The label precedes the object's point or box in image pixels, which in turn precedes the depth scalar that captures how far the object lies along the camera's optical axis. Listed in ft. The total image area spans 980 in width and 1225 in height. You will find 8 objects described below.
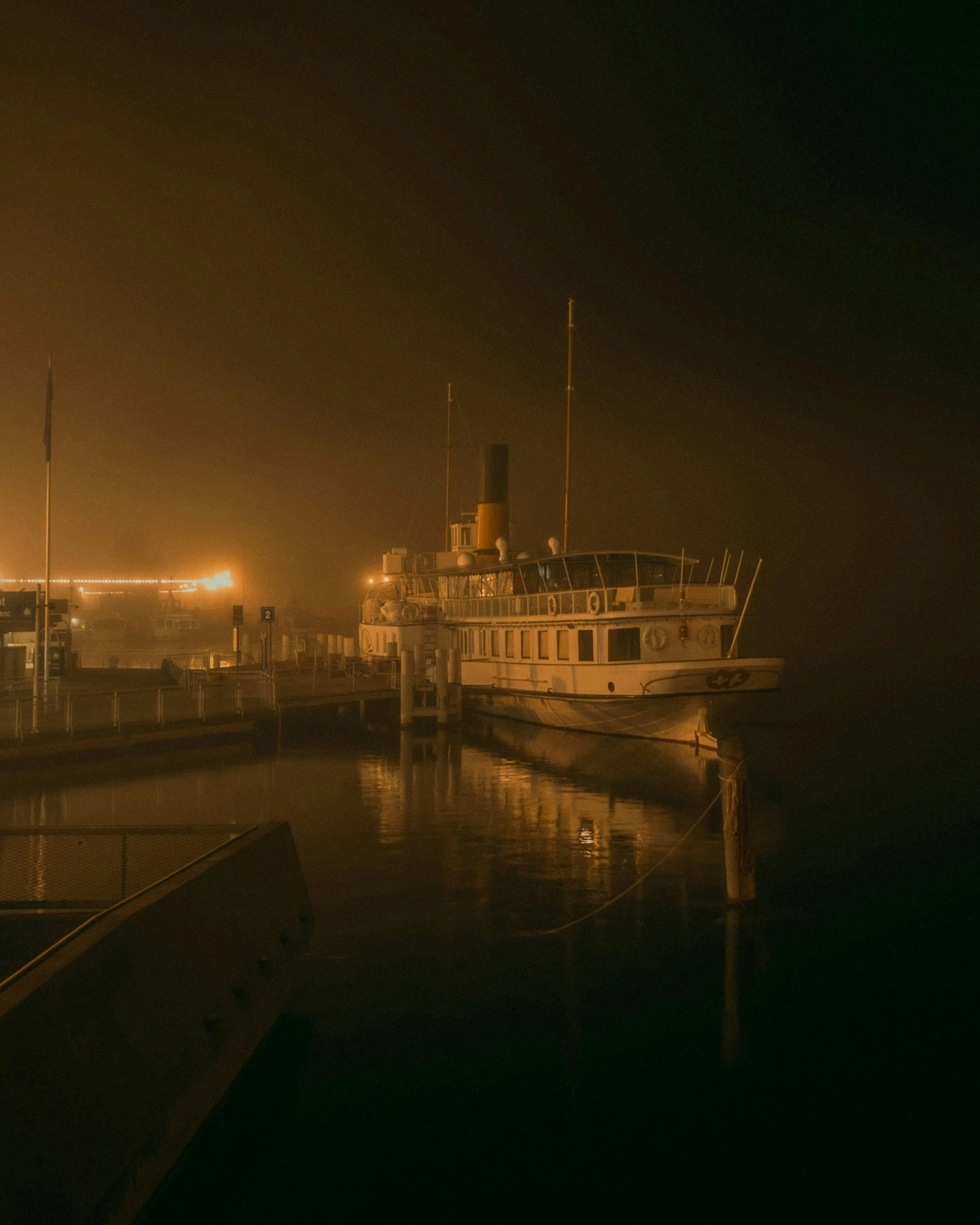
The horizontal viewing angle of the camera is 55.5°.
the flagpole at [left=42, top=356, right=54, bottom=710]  117.80
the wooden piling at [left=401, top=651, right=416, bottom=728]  123.03
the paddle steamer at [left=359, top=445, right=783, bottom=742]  106.63
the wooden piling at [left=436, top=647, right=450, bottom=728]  127.65
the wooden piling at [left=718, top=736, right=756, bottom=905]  43.93
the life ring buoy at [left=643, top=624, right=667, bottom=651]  106.83
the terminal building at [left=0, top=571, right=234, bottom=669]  197.51
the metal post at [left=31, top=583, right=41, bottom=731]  82.38
